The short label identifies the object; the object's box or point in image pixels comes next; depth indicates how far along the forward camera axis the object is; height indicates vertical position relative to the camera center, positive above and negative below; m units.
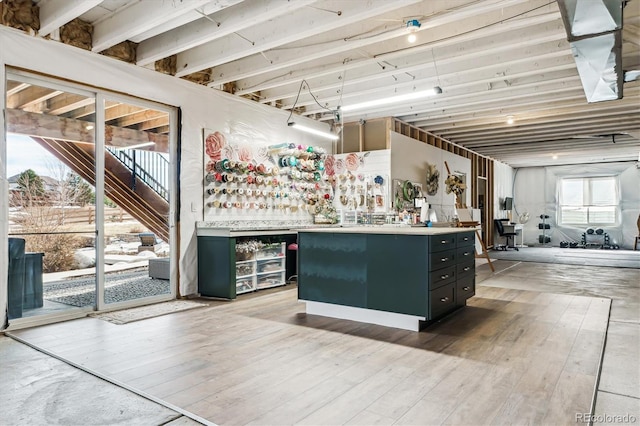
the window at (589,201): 13.38 +0.50
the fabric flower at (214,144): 5.38 +0.97
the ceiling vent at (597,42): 2.90 +1.48
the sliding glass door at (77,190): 3.82 +0.29
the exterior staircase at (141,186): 4.82 +0.38
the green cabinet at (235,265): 4.93 -0.64
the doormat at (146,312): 4.03 -1.01
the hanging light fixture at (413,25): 3.64 +1.72
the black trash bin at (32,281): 3.87 -0.62
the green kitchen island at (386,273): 3.53 -0.54
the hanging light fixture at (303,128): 5.68 +1.25
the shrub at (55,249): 3.93 -0.32
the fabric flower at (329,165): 7.55 +0.96
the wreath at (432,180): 8.57 +0.78
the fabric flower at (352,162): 7.52 +1.01
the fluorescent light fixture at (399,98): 4.66 +1.43
